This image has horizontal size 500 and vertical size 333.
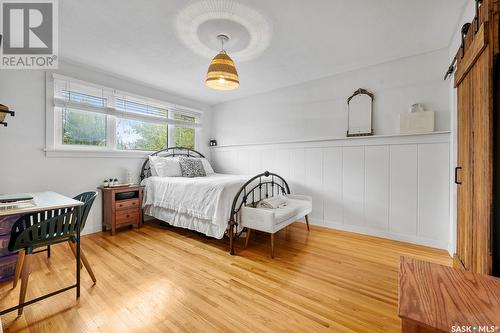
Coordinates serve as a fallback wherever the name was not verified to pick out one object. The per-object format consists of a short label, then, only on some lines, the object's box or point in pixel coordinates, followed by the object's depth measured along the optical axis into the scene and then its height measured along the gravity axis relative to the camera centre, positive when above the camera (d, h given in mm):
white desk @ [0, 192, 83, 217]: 1474 -310
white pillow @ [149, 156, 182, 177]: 3715 -12
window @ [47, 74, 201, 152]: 3039 +776
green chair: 1538 -516
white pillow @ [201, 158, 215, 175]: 4422 -30
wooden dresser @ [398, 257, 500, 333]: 557 -399
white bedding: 2639 -501
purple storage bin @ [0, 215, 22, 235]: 1940 -547
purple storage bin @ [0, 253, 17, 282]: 1960 -952
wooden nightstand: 3193 -642
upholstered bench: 2438 -622
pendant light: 2172 +970
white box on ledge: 2736 +587
